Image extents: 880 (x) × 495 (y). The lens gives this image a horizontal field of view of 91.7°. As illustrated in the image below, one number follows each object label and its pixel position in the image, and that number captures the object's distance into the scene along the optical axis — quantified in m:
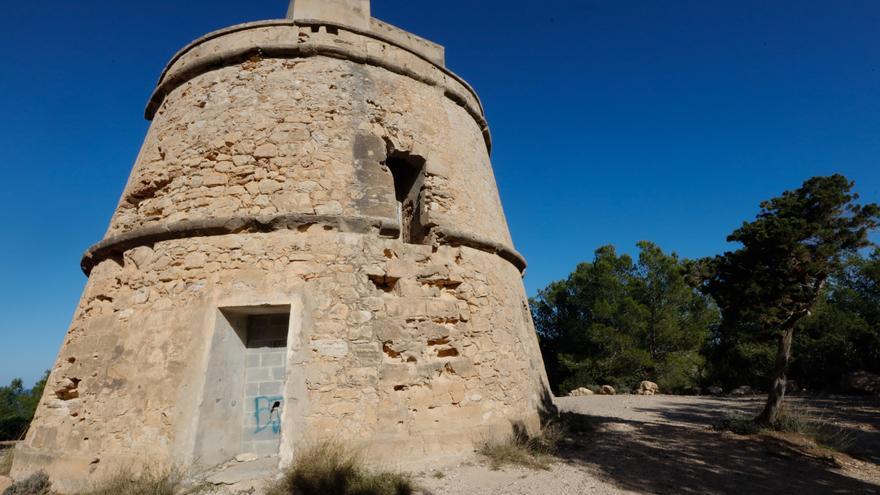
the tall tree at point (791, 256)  6.50
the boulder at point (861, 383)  11.39
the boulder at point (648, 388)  13.84
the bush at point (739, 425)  6.38
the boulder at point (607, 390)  13.91
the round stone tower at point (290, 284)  4.16
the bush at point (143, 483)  3.53
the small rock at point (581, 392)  13.95
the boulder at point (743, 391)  13.61
